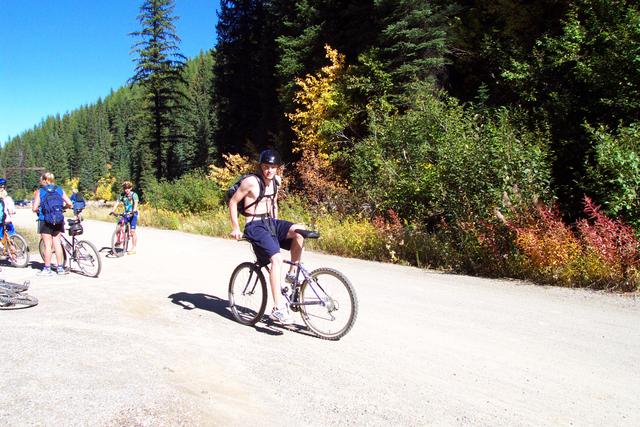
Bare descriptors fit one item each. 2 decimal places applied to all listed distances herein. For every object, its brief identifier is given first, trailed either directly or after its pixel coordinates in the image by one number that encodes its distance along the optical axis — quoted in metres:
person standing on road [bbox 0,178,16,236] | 10.17
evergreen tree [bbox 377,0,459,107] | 19.11
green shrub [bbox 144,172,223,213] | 25.94
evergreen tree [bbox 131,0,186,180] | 44.88
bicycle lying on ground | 6.21
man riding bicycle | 5.18
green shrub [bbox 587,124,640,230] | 7.70
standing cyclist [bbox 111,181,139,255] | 12.20
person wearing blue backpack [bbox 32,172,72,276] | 8.62
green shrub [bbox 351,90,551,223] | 9.16
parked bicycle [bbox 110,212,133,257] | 12.02
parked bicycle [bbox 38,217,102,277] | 8.88
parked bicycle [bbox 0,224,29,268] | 9.97
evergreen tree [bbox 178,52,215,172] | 61.99
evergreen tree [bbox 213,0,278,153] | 37.16
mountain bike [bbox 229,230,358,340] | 4.99
